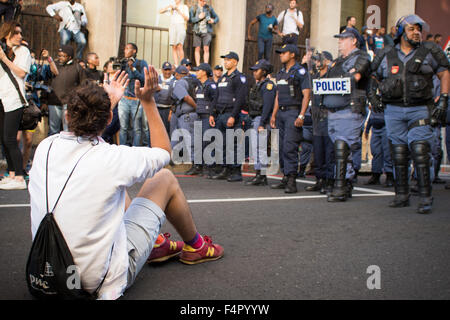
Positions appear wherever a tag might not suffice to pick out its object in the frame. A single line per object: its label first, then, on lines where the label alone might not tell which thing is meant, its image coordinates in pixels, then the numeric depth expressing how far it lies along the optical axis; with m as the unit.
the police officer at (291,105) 7.45
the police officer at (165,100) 10.45
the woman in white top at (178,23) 13.87
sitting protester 2.41
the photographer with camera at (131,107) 9.70
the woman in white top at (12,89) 6.39
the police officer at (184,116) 10.16
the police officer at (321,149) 7.23
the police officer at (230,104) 9.02
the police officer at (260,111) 8.34
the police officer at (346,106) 6.40
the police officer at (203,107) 9.80
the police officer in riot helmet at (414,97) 5.59
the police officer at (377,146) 8.71
